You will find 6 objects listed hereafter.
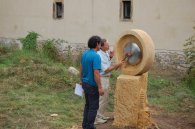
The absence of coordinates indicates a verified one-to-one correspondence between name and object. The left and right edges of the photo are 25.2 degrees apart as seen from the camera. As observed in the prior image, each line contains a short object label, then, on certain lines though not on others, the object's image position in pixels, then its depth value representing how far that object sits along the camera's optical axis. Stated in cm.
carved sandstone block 711
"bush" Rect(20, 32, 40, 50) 1773
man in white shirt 776
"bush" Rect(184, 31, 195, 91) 1094
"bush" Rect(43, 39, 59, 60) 1645
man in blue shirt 669
